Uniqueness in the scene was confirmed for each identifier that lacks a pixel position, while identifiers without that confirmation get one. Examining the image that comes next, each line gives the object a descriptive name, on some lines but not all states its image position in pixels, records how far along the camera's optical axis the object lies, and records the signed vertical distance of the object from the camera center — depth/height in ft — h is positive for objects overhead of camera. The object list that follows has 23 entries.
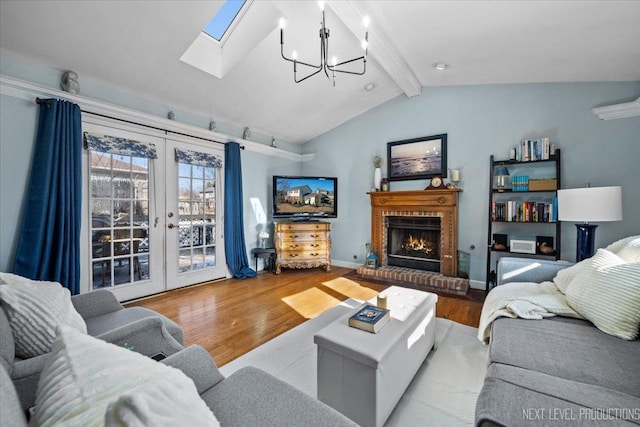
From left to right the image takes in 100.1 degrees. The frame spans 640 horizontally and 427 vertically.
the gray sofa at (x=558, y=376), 2.89 -2.22
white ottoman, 4.27 -2.69
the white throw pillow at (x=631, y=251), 5.37 -0.90
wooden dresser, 14.74 -1.93
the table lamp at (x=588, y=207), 7.32 +0.04
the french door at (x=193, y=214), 11.59 -0.18
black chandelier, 6.06 +4.25
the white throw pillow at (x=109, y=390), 1.45 -1.15
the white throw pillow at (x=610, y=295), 4.48 -1.57
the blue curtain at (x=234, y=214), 13.44 -0.19
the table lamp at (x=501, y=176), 11.44 +1.41
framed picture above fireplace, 13.34 +2.67
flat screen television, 15.39 +0.75
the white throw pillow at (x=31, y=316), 3.16 -1.30
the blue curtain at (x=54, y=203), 7.91 +0.24
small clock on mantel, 13.01 +1.27
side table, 14.50 -2.52
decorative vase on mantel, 14.73 +2.01
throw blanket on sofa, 5.44 -2.03
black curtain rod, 8.16 +3.35
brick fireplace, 12.60 -1.43
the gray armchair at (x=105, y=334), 2.77 -1.93
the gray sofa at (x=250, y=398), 2.68 -2.10
